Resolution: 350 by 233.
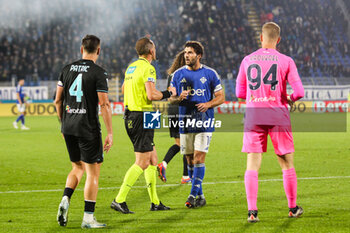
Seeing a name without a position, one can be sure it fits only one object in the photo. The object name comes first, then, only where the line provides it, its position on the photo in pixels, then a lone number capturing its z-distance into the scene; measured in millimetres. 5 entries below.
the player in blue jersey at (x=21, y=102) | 46969
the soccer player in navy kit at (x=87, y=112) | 11953
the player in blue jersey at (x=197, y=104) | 14602
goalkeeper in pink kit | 12133
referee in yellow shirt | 13680
